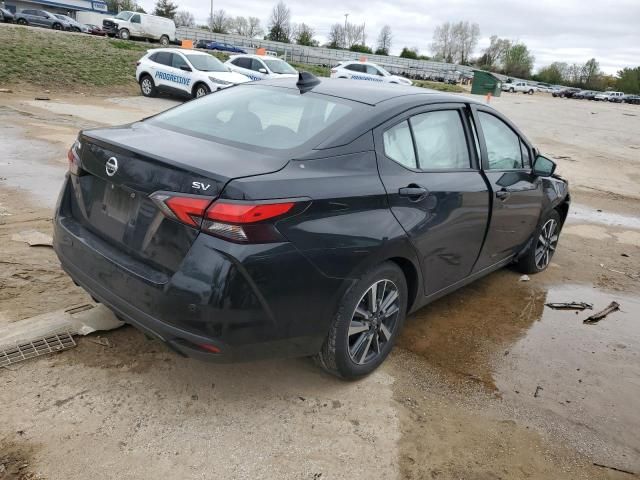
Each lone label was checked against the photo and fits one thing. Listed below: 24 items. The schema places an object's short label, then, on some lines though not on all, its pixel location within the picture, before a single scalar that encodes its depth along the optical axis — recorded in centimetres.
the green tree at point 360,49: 9338
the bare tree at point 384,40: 11988
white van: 3969
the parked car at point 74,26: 4462
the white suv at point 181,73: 1744
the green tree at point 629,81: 11094
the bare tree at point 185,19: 10129
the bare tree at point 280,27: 9549
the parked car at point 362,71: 2848
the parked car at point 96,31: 4216
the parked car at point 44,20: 4328
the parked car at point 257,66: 2052
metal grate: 304
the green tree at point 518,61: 12725
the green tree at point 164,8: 9062
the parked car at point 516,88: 7494
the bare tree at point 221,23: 10171
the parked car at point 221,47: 5306
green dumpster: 3891
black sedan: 240
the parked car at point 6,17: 4069
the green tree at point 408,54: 10750
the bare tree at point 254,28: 11306
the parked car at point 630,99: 8345
